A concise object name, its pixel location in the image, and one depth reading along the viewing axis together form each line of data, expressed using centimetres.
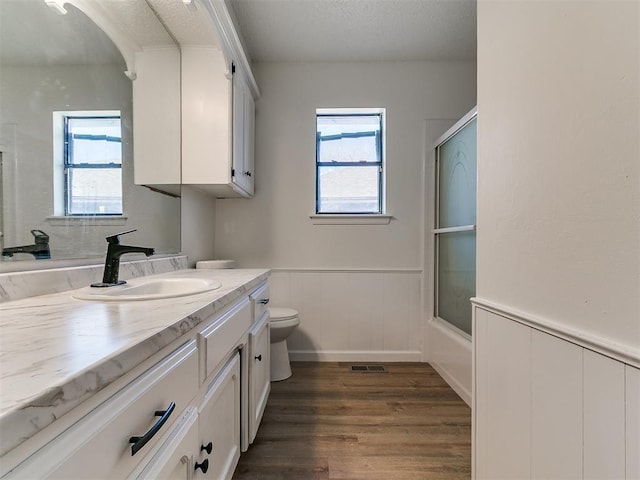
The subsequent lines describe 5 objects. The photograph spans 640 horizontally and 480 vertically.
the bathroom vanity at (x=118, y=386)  30
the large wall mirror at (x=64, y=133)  79
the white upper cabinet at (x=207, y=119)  166
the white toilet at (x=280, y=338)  187
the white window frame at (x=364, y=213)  233
